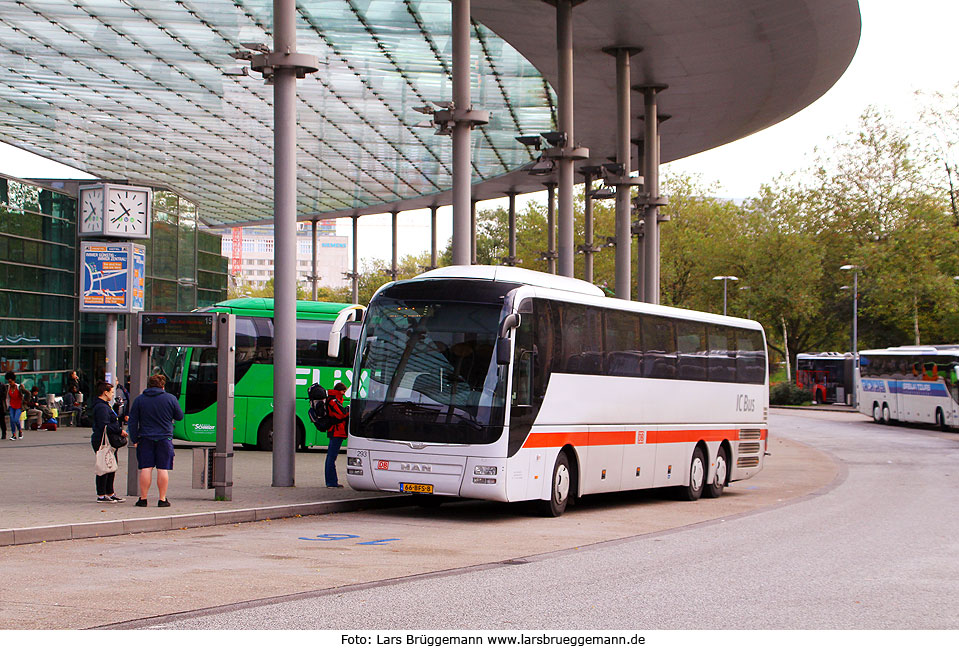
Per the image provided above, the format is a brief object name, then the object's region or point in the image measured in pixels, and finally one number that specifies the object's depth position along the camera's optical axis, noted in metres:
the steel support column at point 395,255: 62.34
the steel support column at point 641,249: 36.78
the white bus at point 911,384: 44.87
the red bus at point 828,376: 70.12
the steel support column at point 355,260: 67.44
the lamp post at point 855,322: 65.90
